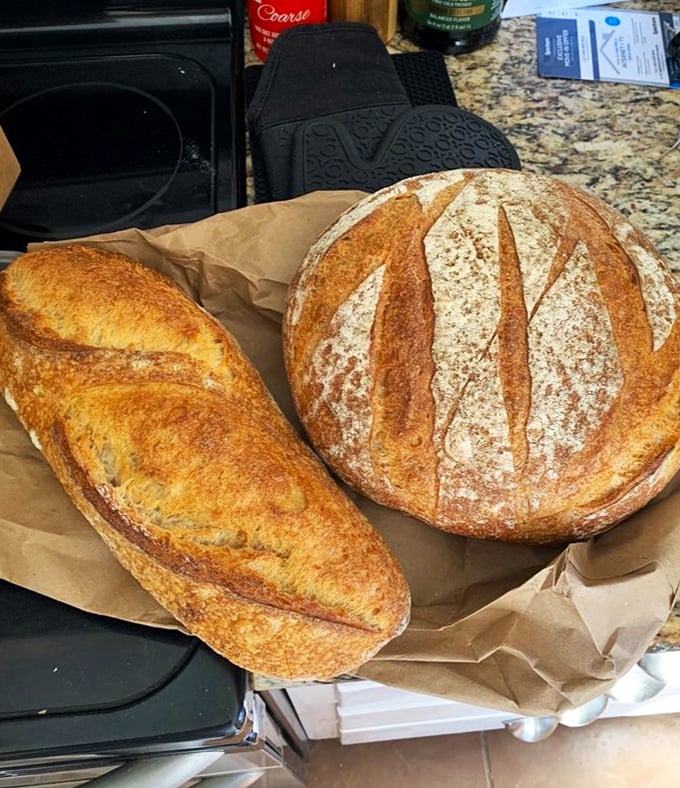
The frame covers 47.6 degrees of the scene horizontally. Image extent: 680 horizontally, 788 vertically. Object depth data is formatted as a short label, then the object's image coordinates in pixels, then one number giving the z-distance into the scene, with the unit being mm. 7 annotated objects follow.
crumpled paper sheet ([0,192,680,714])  627
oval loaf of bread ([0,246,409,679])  600
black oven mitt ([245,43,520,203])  886
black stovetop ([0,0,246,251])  882
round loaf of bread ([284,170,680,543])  629
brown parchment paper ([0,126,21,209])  807
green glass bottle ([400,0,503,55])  1003
